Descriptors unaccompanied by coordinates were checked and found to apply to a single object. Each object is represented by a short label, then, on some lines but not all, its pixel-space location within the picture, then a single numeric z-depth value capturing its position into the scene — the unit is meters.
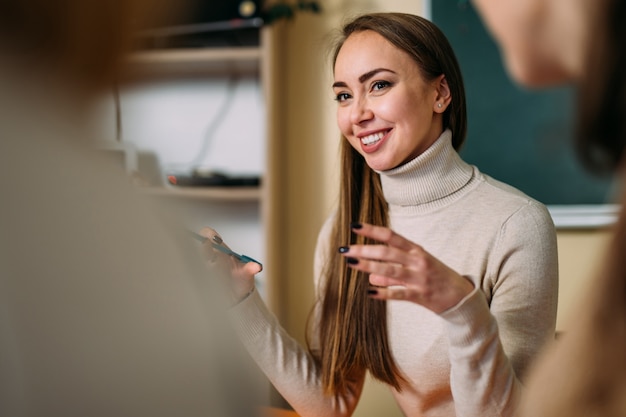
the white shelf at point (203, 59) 1.75
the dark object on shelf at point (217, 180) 1.79
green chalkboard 1.63
